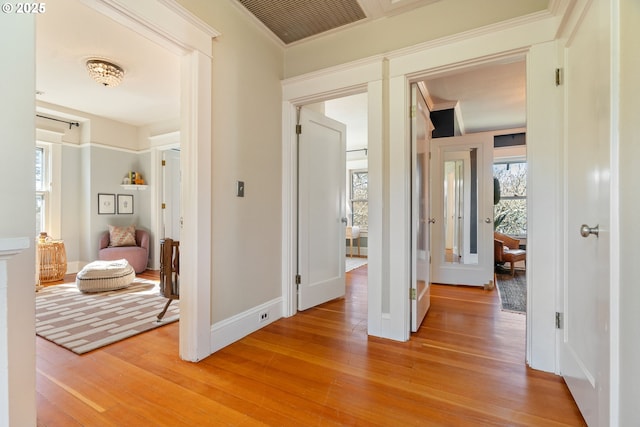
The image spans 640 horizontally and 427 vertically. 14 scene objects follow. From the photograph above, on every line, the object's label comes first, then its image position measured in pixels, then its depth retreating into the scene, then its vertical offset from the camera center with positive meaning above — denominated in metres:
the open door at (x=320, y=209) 2.92 +0.03
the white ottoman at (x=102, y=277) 3.62 -0.82
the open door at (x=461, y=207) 4.02 +0.07
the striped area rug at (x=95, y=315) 2.34 -1.00
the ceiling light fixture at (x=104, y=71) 3.05 +1.50
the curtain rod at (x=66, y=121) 4.52 +1.47
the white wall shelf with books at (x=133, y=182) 5.22 +0.54
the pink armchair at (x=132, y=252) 4.62 -0.64
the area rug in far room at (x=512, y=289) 3.15 -1.02
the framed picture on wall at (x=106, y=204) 4.96 +0.14
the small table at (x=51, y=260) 4.17 -0.70
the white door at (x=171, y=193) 5.23 +0.35
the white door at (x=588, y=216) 1.08 -0.02
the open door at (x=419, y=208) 2.40 +0.03
